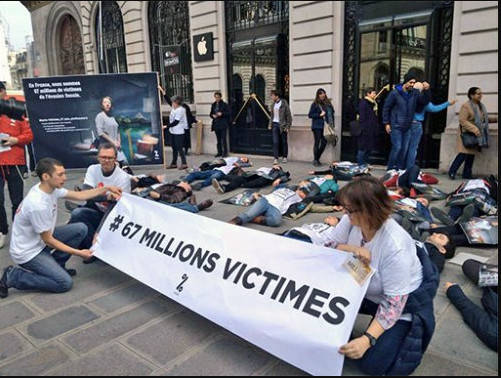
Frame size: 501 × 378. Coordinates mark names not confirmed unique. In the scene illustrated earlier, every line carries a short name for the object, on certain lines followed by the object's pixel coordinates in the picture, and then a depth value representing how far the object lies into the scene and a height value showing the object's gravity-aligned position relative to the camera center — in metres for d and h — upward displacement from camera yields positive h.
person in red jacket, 5.38 -0.65
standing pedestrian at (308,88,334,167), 9.78 -0.40
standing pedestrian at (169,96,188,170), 10.57 -0.66
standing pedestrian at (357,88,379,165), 8.96 -0.51
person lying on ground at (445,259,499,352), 2.79 -1.54
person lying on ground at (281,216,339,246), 4.02 -1.29
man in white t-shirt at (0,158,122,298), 3.58 -1.20
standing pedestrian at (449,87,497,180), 7.65 -0.45
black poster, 9.52 -0.25
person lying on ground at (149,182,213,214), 6.27 -1.48
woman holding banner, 2.33 -1.06
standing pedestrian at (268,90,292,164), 10.50 -0.56
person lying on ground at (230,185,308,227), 5.48 -1.46
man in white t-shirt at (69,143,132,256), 4.53 -0.89
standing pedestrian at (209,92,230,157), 11.87 -0.46
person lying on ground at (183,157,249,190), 8.00 -1.42
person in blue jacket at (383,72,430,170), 8.05 -0.24
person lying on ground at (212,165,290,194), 7.56 -1.45
